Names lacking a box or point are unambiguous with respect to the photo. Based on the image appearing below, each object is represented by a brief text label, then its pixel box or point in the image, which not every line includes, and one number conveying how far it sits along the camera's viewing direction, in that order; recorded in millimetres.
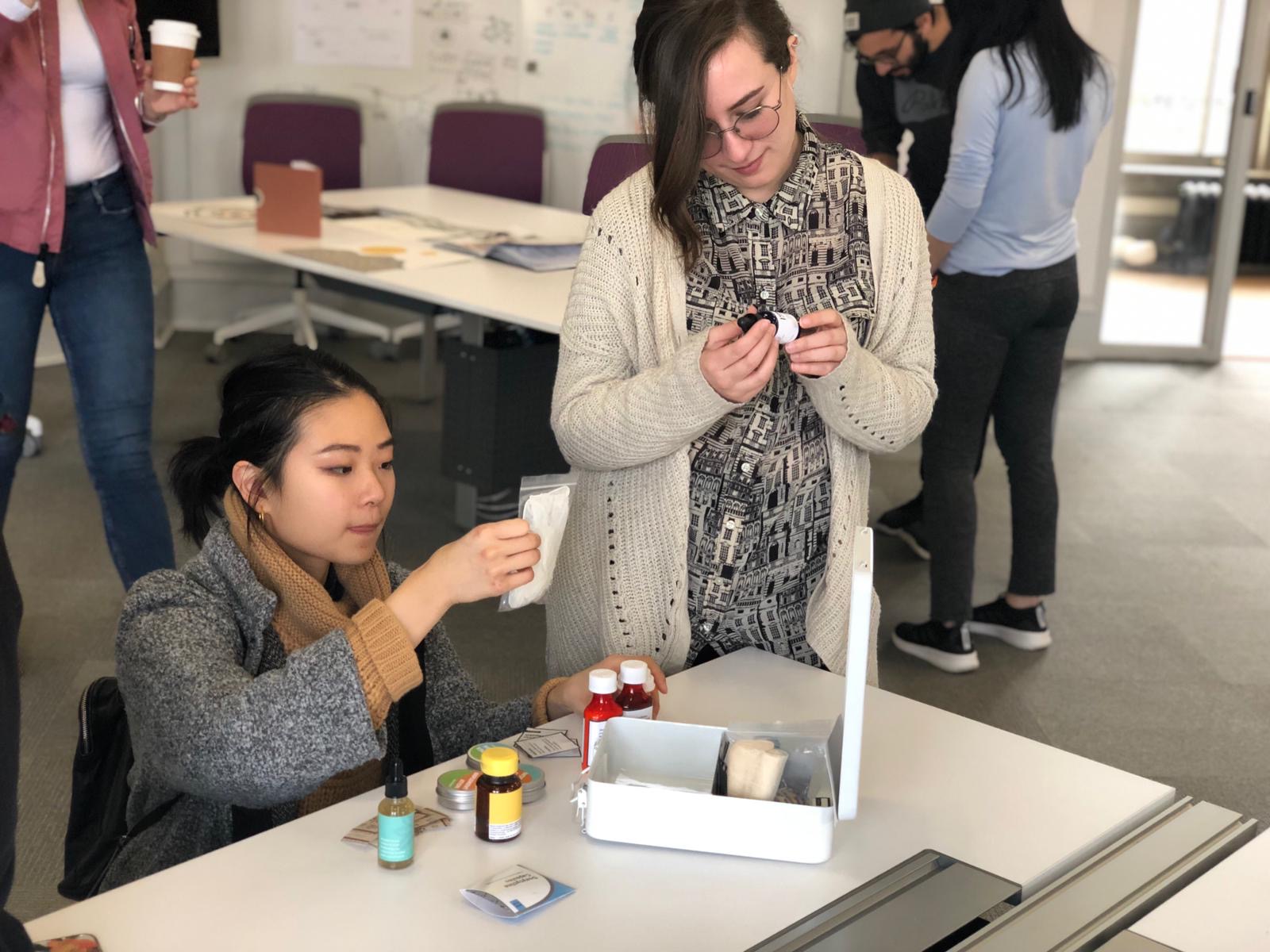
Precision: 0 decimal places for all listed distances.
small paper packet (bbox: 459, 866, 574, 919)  1211
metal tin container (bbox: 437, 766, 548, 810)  1384
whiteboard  6004
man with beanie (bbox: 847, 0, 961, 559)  3195
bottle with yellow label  1315
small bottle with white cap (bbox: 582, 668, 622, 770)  1408
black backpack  1554
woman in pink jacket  2488
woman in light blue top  2980
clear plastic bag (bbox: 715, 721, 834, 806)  1396
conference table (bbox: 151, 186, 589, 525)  3510
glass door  6148
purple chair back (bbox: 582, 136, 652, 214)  2430
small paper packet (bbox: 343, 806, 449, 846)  1310
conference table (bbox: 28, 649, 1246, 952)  1185
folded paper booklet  3863
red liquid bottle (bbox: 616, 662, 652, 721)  1483
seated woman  1339
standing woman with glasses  1711
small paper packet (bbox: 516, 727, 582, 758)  1514
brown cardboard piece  4035
